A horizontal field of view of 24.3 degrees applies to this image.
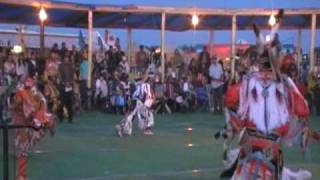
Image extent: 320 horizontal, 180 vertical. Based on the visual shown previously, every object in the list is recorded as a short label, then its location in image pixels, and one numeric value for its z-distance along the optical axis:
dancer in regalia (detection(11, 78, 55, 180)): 11.87
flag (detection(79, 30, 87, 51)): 29.70
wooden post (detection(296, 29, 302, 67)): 29.73
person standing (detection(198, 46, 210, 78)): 27.65
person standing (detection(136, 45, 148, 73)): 28.69
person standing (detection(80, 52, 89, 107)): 24.80
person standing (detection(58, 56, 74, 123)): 20.94
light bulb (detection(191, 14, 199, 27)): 27.78
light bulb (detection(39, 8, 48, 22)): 24.17
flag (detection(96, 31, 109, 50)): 30.12
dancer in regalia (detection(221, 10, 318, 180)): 7.45
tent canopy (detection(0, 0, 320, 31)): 26.36
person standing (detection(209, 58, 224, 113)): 25.55
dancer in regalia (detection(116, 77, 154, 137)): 18.02
